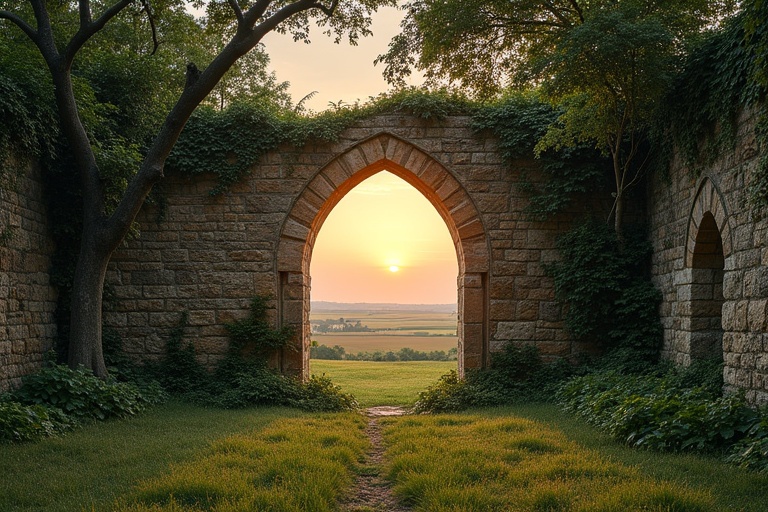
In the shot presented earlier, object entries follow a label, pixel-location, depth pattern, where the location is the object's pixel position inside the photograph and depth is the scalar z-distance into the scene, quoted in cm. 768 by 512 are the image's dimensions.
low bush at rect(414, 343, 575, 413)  901
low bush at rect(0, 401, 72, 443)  594
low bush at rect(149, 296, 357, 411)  920
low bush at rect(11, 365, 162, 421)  724
